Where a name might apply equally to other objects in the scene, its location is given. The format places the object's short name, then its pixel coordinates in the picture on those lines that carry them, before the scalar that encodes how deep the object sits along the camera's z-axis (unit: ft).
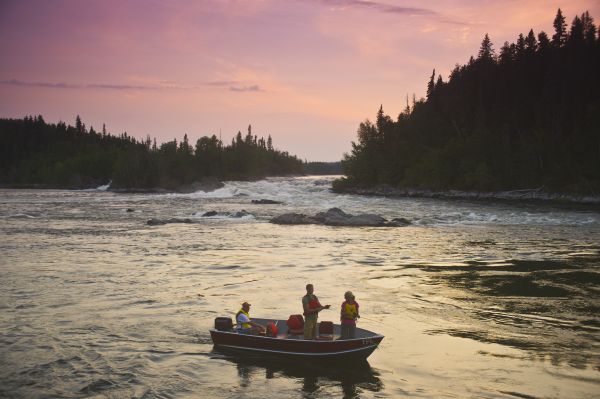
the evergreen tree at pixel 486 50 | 391.45
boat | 47.16
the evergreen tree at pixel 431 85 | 448.24
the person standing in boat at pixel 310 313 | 49.00
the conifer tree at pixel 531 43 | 354.78
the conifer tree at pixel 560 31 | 340.18
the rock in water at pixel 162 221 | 168.37
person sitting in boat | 51.09
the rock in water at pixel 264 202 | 270.05
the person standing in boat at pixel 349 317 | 48.19
